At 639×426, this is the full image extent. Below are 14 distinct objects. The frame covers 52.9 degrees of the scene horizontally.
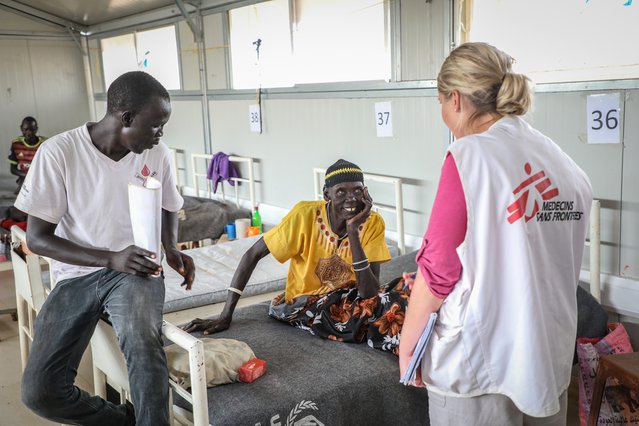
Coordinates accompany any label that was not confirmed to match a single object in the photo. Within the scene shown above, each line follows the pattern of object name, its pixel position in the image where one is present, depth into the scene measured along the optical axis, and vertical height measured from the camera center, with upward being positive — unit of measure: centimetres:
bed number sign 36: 297 -13
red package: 231 -94
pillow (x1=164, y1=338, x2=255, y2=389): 217 -88
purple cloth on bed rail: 573 -54
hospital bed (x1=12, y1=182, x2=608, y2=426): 216 -100
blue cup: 536 -101
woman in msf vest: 144 -37
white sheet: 350 -99
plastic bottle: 539 -93
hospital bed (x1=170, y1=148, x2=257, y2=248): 519 -83
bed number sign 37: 417 -12
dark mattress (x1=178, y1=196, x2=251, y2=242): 512 -90
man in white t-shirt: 195 -43
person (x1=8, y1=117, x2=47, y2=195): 686 -32
